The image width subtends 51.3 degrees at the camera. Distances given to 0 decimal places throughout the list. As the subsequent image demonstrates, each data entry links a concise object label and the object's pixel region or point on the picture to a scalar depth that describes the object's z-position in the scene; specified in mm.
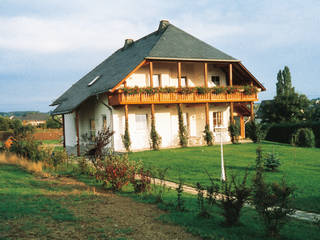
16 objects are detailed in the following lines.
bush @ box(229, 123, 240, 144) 23406
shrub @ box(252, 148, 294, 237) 5137
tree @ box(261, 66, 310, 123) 37375
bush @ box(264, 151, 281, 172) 11922
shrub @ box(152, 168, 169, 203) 7633
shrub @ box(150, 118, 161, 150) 20847
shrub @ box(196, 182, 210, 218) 6277
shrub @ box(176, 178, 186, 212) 6745
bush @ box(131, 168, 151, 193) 8555
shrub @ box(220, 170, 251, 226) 5676
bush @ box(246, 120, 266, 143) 23516
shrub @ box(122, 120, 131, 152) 20281
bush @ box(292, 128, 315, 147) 22516
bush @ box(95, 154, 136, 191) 8844
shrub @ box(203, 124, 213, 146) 22281
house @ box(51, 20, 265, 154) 21281
